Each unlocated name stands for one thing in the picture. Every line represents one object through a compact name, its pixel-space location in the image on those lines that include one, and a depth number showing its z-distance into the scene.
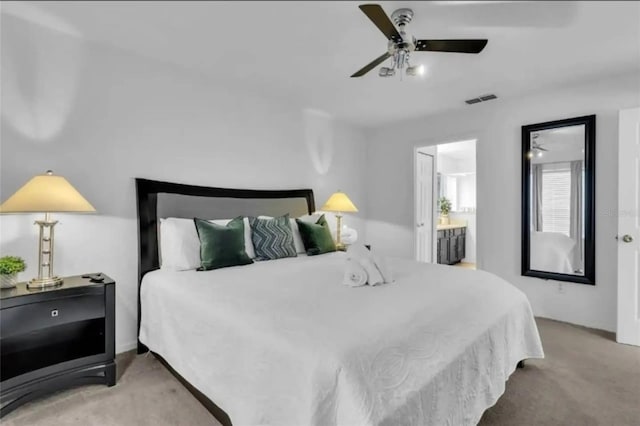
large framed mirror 3.35
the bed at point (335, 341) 1.25
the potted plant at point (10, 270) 1.98
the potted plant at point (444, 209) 7.25
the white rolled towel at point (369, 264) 2.11
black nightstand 1.92
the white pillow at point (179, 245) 2.63
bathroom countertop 6.41
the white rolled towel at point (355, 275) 2.10
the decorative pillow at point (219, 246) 2.62
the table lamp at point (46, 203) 1.97
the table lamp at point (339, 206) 4.07
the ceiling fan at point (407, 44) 2.03
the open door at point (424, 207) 4.91
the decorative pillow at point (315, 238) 3.37
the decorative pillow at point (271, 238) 3.03
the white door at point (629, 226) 2.93
